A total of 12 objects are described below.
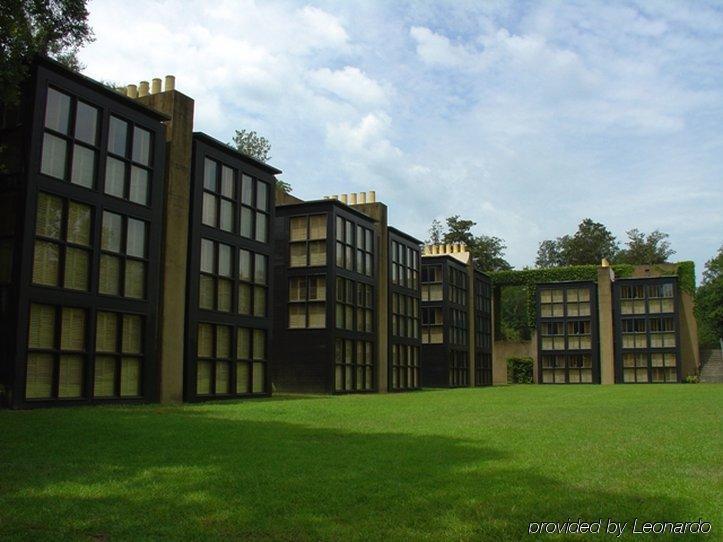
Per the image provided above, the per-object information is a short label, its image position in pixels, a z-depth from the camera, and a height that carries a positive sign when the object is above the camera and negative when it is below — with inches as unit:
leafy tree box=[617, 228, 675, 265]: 4327.0 +685.6
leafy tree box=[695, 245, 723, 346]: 3029.0 +256.0
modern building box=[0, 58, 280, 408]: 799.1 +142.3
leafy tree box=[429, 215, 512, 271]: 4183.1 +700.2
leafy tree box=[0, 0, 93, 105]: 609.8 +302.2
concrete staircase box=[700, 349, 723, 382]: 2743.6 +4.7
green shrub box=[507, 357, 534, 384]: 2942.9 -18.9
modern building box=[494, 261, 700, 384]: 2738.7 +138.6
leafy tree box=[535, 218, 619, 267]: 4589.1 +755.3
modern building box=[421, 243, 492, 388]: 2247.8 +135.8
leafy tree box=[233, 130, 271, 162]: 2557.1 +764.3
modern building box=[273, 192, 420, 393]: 1492.4 +133.8
